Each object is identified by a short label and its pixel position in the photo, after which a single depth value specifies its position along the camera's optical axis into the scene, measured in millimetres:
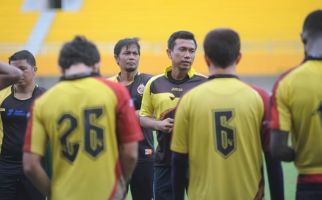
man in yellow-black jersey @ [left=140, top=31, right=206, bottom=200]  11398
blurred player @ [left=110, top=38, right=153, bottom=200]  12758
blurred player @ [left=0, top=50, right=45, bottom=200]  11016
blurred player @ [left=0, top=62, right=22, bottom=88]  8344
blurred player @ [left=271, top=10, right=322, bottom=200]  7293
